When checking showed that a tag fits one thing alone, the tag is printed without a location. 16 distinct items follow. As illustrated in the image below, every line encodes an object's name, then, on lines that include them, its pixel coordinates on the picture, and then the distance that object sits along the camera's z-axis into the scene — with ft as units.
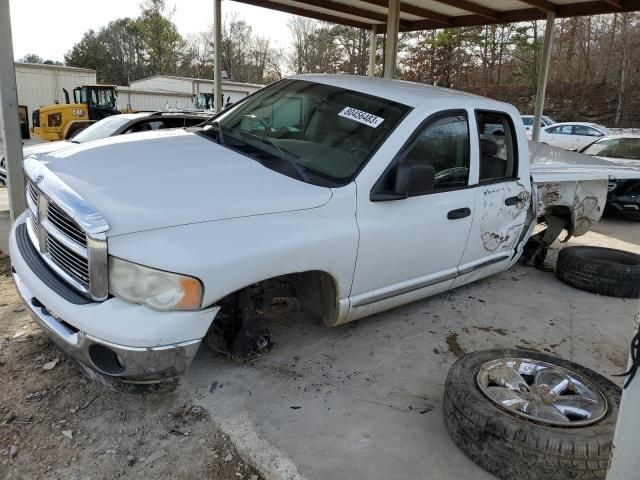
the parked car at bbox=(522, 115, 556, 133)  71.82
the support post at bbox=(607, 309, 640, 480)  5.59
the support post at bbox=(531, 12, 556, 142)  32.42
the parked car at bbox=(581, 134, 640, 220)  29.10
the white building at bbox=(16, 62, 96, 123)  103.91
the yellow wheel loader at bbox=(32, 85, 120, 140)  53.31
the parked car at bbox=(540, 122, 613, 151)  64.00
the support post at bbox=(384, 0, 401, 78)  30.09
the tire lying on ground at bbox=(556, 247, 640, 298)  16.17
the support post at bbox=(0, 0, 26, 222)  14.78
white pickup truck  8.09
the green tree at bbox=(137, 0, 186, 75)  186.39
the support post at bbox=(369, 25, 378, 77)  40.05
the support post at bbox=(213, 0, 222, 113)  32.81
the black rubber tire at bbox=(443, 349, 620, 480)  7.47
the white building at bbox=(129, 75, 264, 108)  113.09
